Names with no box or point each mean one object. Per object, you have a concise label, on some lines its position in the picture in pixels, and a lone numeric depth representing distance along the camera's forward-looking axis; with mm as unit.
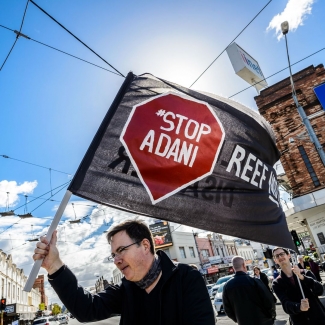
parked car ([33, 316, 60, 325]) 24731
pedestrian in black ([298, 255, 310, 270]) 8509
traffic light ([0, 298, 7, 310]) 18256
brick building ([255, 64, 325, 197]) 18047
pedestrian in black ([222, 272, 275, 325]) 3828
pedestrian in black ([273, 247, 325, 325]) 3340
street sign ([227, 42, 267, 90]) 16234
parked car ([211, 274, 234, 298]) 18688
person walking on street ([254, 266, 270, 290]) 6181
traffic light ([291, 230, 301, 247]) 12484
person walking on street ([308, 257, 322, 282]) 10859
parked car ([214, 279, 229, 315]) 14406
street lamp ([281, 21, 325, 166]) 9914
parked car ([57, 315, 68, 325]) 36906
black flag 2168
